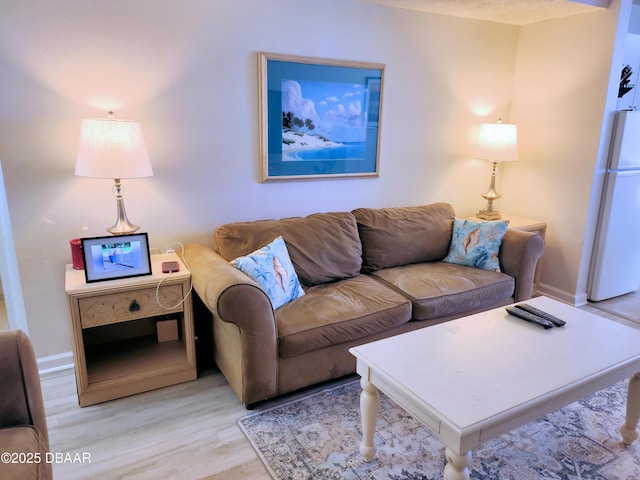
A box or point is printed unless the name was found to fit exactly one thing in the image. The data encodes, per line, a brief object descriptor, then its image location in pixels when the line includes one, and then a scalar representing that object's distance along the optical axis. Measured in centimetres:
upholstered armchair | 133
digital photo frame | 217
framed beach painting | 284
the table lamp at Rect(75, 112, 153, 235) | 212
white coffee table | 147
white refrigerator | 326
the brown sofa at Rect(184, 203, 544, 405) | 210
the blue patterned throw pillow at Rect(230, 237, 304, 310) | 230
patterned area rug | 182
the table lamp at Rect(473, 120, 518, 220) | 344
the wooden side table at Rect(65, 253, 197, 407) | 215
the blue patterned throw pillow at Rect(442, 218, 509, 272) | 307
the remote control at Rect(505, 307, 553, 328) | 207
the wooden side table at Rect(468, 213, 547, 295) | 352
